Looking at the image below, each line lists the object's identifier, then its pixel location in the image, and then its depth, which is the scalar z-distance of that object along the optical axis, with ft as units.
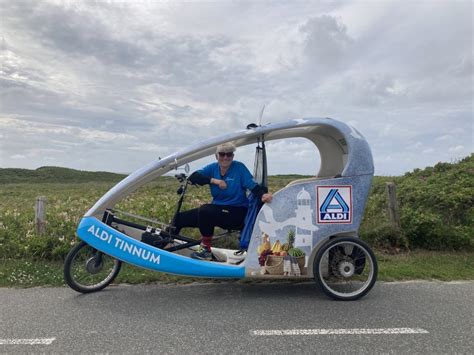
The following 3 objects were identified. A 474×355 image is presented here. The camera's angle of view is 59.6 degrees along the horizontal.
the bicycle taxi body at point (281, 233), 14.12
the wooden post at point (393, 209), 20.97
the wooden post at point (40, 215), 20.68
